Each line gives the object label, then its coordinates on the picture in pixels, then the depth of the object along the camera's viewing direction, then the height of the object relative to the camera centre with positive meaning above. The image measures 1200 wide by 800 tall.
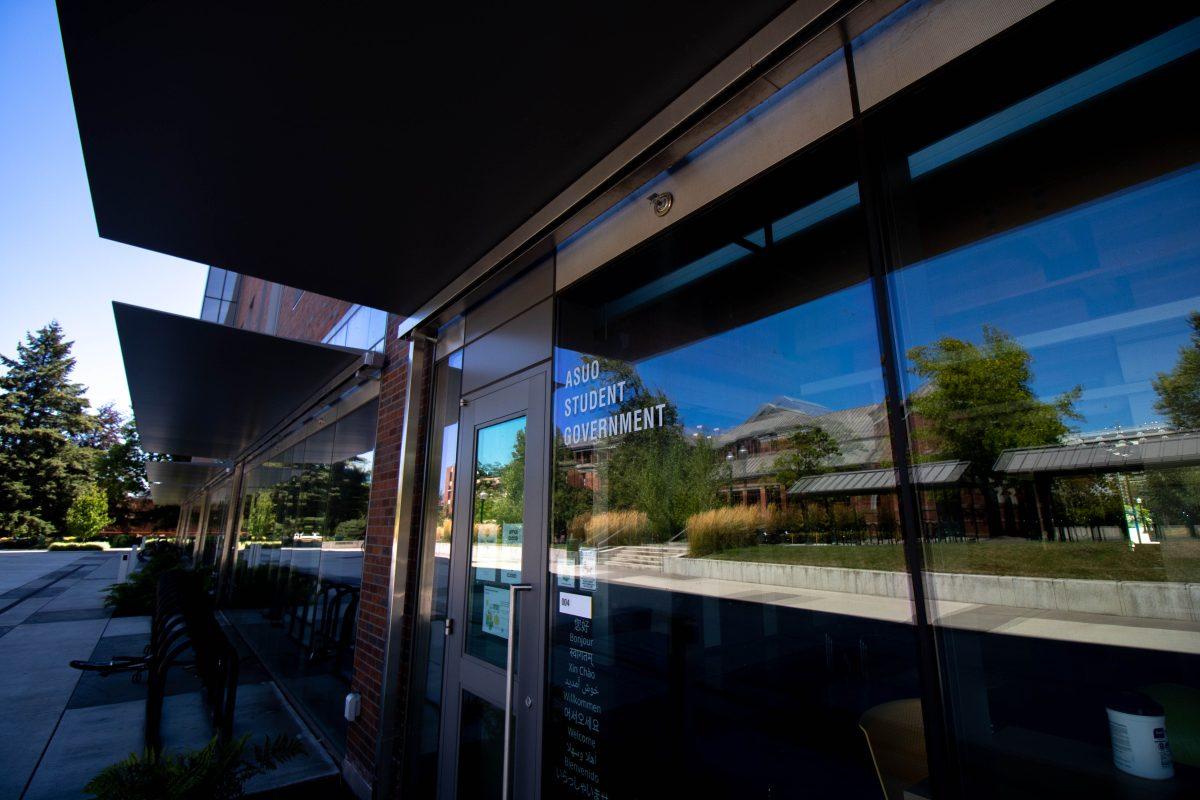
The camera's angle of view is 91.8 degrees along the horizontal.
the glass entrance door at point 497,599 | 2.92 -0.42
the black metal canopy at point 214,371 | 4.52 +1.49
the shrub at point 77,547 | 33.44 -1.07
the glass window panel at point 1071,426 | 1.10 +0.19
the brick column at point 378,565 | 4.06 -0.30
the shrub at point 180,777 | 2.59 -1.14
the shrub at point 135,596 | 10.94 -1.29
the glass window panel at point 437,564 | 3.77 -0.27
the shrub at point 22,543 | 35.08 -0.92
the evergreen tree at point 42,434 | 38.00 +6.39
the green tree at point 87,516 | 37.81 +0.74
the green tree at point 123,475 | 40.22 +3.70
